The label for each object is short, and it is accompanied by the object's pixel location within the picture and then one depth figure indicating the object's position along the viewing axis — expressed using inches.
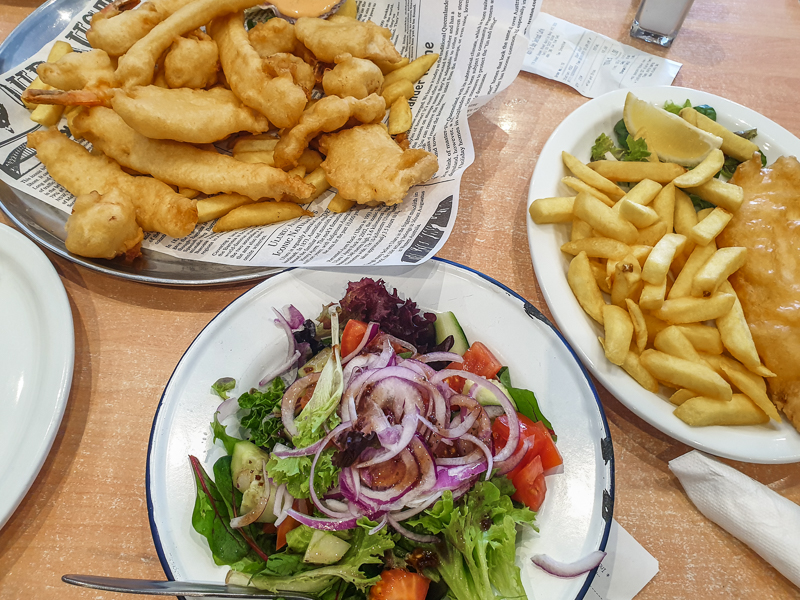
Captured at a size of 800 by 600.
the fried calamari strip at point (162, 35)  19.6
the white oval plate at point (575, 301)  16.6
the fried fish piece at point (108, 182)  18.6
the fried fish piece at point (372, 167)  19.0
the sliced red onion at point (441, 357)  16.9
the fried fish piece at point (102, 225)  17.8
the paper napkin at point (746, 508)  15.9
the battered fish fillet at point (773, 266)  17.1
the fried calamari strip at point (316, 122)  19.7
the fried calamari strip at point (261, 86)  19.7
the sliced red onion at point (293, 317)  17.5
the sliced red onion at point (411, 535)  15.1
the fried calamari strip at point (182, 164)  19.2
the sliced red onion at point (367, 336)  16.9
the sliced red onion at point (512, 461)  15.6
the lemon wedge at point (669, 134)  20.1
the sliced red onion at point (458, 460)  15.5
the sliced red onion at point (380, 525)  14.7
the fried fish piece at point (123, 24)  20.2
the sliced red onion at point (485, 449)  15.3
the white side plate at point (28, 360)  15.9
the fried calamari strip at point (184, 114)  18.5
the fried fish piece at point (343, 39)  21.2
